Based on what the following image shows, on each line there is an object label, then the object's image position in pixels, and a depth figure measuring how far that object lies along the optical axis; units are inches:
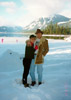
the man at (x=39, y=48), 159.8
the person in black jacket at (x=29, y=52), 159.2
